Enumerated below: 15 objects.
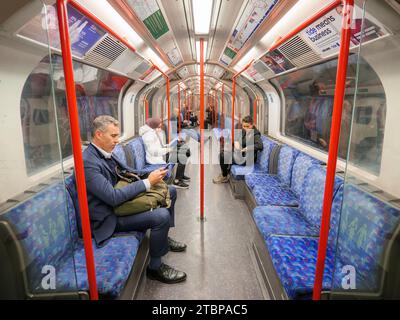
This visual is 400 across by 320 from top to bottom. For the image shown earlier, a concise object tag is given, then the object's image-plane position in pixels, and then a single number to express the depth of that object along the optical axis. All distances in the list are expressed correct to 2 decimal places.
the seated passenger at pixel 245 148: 5.53
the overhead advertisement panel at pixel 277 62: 3.98
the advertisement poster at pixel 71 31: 1.34
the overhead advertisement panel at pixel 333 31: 1.39
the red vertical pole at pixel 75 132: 1.34
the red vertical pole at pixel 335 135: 1.32
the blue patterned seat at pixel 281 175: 4.18
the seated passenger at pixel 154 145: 5.39
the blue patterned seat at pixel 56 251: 1.58
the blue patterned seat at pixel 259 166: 5.12
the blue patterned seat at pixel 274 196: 3.51
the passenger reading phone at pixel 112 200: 2.31
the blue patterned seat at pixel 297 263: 1.86
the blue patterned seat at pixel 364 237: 1.53
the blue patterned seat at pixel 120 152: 4.29
